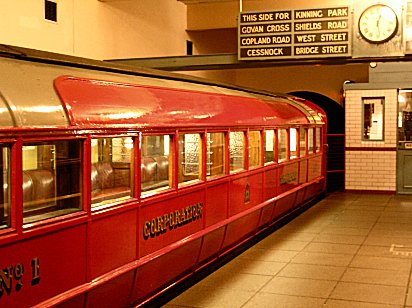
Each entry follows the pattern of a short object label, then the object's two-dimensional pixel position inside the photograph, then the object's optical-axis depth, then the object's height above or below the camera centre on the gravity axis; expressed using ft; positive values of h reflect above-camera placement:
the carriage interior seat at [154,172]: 19.22 -1.28
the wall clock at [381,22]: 31.63 +5.68
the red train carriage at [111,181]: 13.17 -1.42
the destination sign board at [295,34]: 32.73 +5.38
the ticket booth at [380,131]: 48.57 +0.10
